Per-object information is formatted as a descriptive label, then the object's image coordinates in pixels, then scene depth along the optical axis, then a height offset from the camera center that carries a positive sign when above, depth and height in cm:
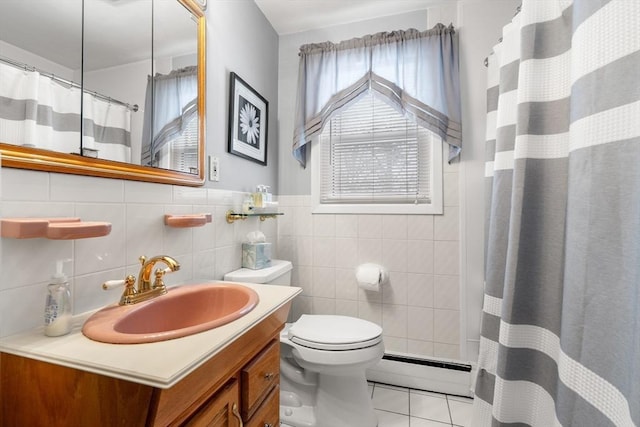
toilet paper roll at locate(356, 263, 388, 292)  176 -44
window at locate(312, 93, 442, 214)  182 +29
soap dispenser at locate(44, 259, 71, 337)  67 -26
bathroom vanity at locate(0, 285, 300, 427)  53 -37
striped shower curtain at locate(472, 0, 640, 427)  55 -3
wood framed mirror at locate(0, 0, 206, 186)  70 +35
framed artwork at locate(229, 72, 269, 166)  153 +48
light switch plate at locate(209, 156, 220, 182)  137 +16
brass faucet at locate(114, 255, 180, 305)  87 -27
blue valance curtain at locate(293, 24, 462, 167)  171 +82
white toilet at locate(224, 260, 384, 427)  131 -77
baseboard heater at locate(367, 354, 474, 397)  170 -103
